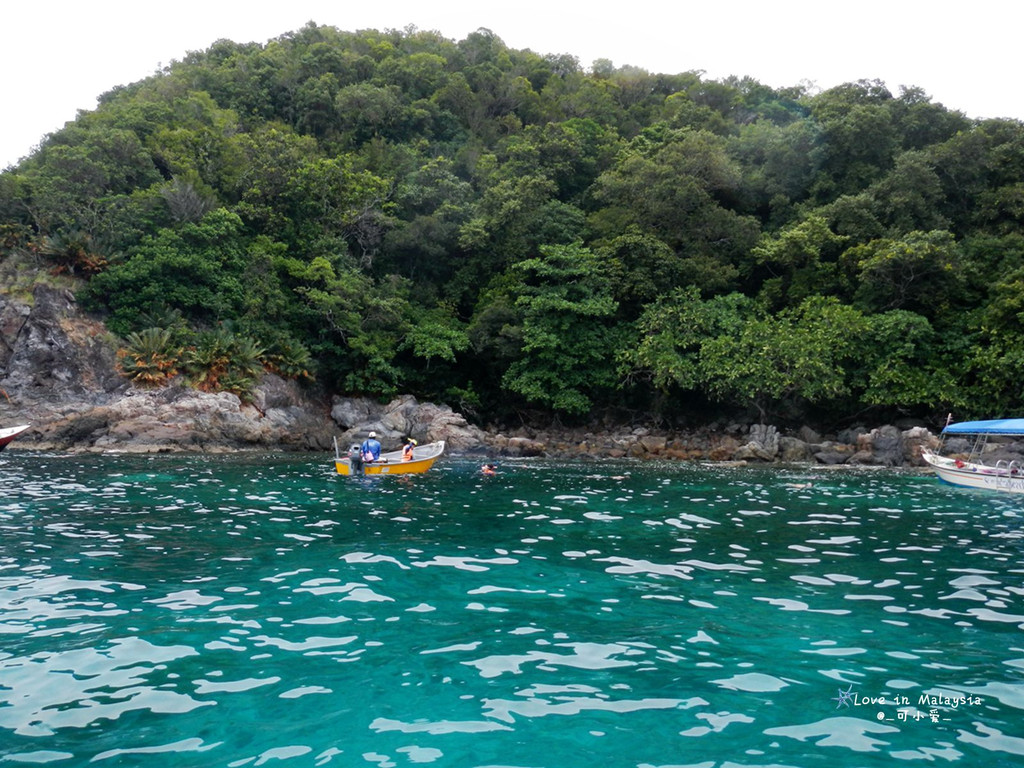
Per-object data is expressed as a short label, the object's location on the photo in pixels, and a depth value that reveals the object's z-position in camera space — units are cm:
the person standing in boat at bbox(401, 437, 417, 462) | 2366
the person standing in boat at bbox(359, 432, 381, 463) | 2347
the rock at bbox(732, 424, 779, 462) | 3203
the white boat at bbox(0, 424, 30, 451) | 1991
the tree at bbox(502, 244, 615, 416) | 3659
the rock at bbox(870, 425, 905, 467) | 3092
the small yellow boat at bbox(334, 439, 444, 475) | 2289
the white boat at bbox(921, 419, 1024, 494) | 2100
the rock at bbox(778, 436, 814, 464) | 3244
